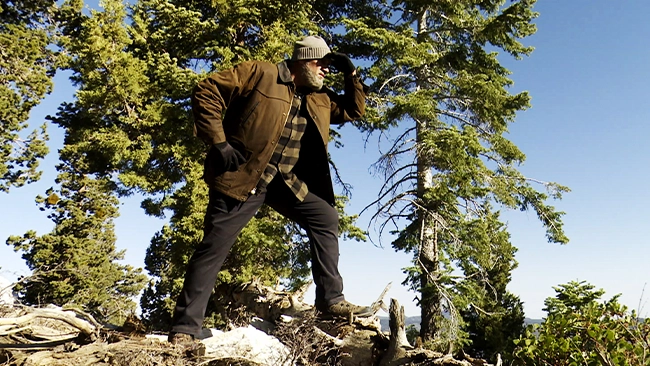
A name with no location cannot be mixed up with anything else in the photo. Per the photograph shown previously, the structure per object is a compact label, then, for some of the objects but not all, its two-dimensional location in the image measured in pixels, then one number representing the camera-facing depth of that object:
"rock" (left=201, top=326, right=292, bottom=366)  3.09
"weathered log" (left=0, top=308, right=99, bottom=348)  2.40
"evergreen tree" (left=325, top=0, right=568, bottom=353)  10.59
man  2.93
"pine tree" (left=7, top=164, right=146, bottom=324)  14.26
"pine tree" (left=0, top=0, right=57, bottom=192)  15.63
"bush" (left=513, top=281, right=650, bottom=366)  2.66
